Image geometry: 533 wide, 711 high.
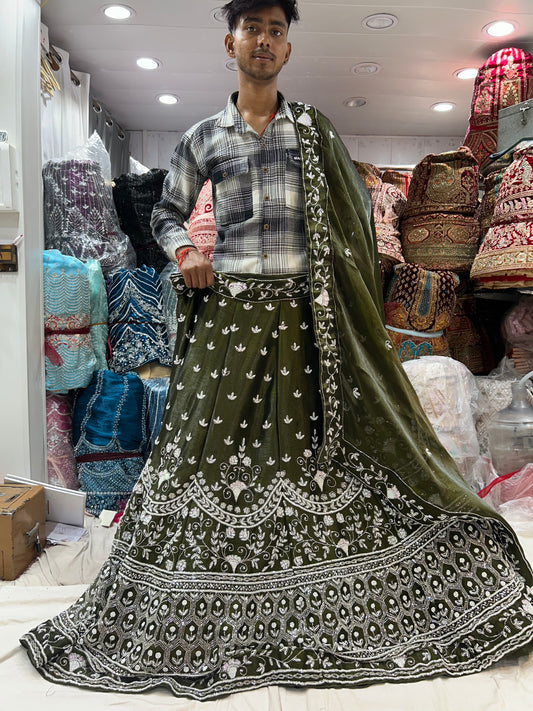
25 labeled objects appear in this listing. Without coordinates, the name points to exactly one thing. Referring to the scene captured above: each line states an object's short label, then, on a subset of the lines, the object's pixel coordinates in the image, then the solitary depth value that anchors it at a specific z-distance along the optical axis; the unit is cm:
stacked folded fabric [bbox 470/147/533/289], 233
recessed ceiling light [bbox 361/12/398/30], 280
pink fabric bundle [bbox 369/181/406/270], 278
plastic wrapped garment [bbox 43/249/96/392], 249
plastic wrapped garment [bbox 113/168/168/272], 299
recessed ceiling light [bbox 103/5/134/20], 277
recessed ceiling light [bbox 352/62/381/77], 337
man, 117
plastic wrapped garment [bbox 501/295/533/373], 275
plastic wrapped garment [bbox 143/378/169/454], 259
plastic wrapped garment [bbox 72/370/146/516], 251
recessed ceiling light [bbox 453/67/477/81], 344
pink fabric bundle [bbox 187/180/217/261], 250
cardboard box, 181
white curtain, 292
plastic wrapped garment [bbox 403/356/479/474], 244
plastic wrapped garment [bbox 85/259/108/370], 263
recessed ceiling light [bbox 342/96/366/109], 388
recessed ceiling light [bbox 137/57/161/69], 332
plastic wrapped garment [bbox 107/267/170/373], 271
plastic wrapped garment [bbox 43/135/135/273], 267
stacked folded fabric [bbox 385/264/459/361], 269
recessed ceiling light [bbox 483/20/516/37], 290
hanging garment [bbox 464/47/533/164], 293
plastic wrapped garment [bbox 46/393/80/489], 253
